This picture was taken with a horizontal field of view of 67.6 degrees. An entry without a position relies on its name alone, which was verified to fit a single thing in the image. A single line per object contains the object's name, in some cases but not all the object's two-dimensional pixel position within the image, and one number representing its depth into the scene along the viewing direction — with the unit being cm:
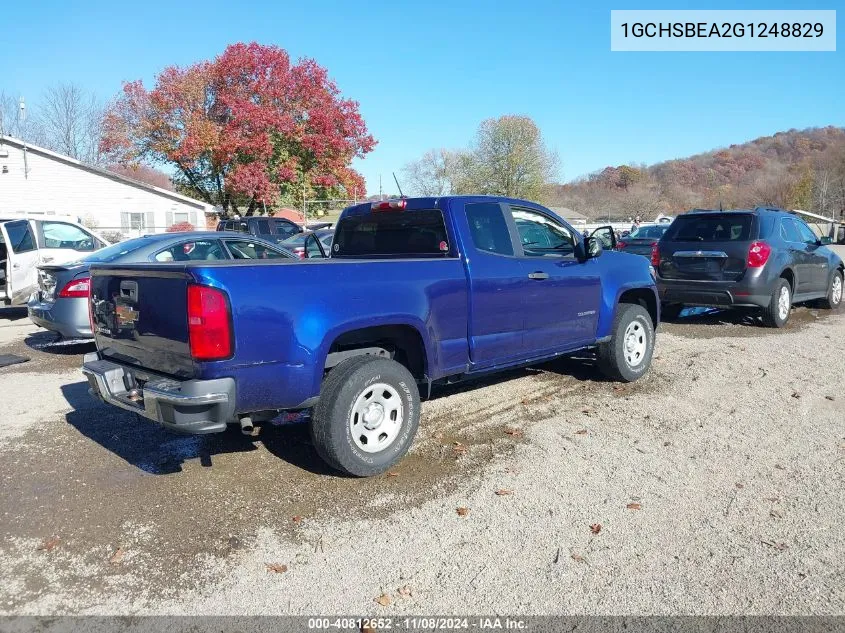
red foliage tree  3128
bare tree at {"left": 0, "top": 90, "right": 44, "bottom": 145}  4522
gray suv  927
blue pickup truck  358
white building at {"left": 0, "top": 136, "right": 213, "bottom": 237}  2609
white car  1012
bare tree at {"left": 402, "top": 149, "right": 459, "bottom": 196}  5234
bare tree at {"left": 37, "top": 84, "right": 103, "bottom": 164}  4591
